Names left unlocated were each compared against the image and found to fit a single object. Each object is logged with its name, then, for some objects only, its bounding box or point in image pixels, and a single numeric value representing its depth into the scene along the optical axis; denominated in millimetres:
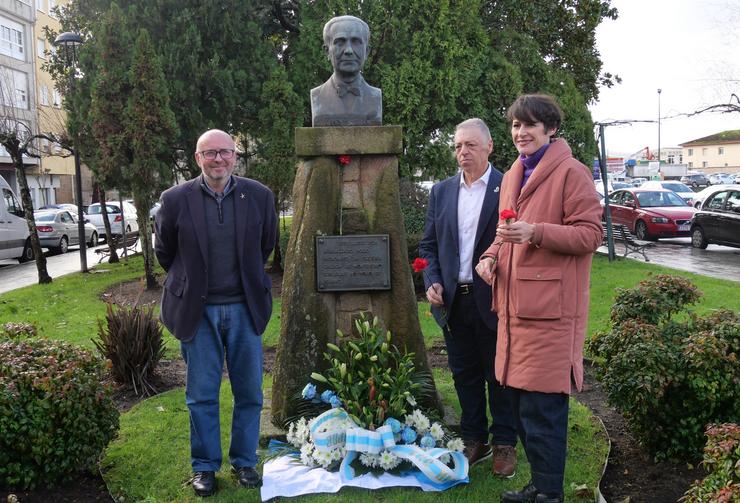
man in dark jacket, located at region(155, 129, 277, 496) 3996
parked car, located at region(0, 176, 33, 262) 18391
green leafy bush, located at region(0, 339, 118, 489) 4102
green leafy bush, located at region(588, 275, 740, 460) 4195
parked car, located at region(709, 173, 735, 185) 52581
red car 21453
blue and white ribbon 4137
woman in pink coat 3324
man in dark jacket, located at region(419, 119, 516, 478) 4227
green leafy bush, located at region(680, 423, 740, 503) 2734
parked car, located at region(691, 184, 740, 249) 18125
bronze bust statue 4852
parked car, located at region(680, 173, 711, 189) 54388
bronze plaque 4859
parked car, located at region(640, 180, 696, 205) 32750
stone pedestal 4852
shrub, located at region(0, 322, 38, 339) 5141
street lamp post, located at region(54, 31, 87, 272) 13312
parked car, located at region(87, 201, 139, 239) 28062
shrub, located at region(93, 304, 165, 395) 6371
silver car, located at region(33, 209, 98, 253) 22484
